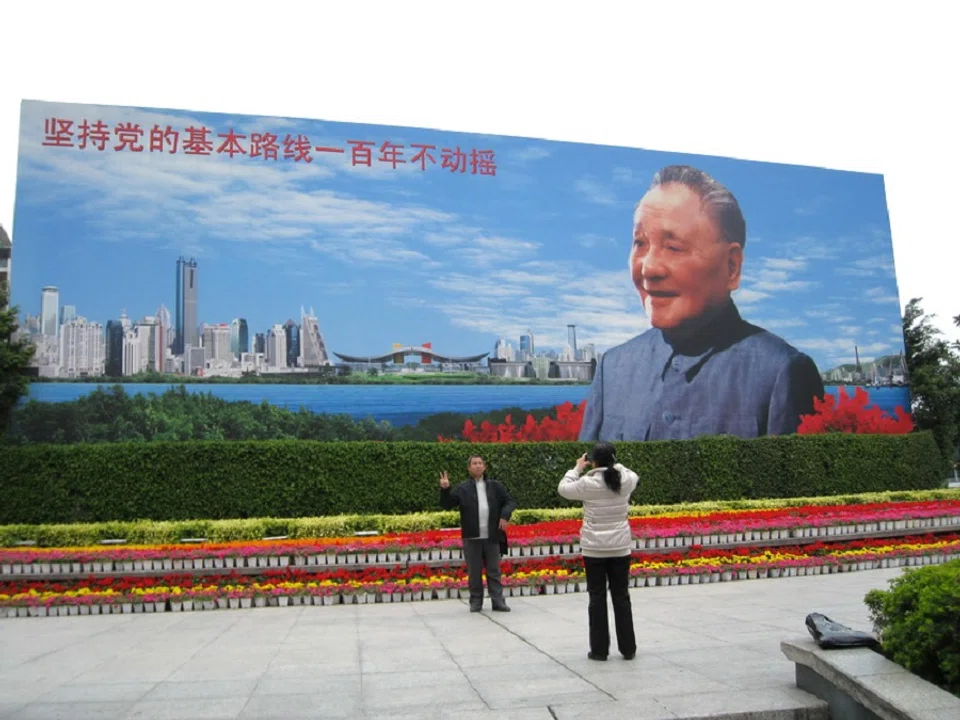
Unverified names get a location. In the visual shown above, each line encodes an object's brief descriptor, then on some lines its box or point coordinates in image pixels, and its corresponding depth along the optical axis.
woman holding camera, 5.48
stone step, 4.17
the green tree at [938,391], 24.92
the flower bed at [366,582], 9.40
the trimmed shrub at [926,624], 3.96
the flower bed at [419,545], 10.41
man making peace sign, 8.19
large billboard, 18.27
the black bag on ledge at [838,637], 4.49
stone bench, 3.69
